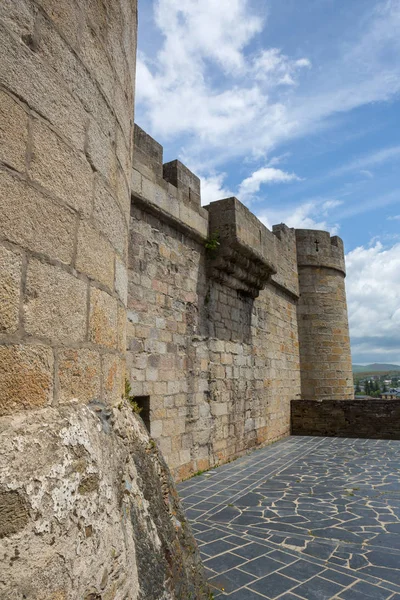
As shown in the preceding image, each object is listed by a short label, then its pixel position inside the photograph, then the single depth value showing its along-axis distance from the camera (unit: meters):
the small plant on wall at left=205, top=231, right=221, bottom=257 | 6.57
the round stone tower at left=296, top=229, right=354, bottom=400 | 11.59
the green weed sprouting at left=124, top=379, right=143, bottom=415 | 2.74
